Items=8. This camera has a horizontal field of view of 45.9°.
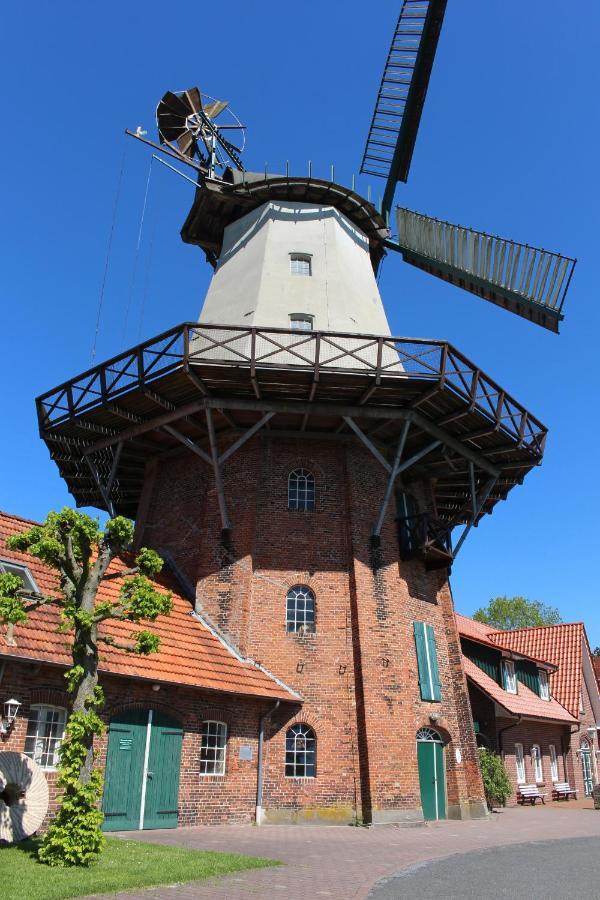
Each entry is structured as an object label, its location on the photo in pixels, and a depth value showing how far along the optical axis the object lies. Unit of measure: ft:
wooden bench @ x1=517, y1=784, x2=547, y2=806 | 70.79
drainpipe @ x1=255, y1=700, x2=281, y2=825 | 44.47
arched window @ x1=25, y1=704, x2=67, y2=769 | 35.09
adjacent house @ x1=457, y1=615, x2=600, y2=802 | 70.64
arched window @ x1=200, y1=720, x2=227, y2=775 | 43.78
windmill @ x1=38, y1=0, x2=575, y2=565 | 49.44
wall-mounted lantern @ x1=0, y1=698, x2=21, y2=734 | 29.78
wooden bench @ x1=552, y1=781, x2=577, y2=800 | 78.84
